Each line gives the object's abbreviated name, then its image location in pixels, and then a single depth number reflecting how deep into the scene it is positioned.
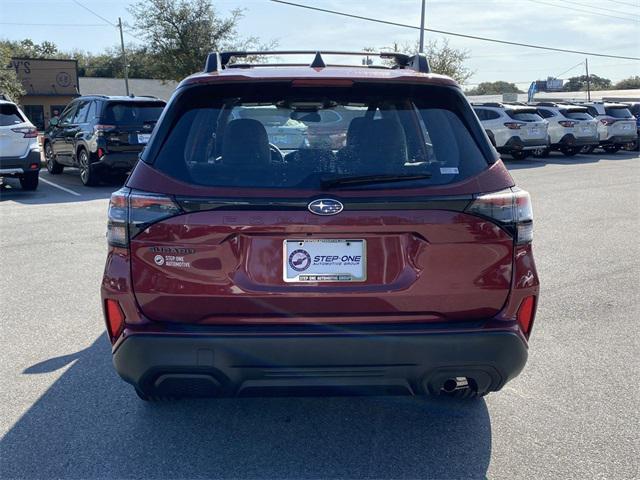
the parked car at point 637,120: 27.87
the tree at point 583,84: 92.96
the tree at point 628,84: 92.31
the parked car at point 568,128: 24.33
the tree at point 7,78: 32.00
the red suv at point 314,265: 3.02
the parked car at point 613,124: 26.20
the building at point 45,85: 50.00
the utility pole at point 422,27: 32.06
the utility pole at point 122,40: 45.20
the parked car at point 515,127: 22.28
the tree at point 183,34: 34.19
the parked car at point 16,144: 12.79
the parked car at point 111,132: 13.58
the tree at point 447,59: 38.31
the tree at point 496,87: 91.03
